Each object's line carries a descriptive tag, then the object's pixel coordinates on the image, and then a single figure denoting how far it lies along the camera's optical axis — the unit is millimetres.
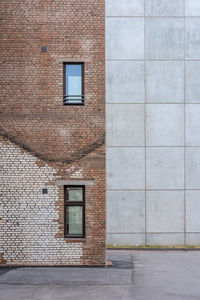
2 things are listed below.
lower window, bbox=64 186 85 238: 10898
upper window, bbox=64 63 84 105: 10992
